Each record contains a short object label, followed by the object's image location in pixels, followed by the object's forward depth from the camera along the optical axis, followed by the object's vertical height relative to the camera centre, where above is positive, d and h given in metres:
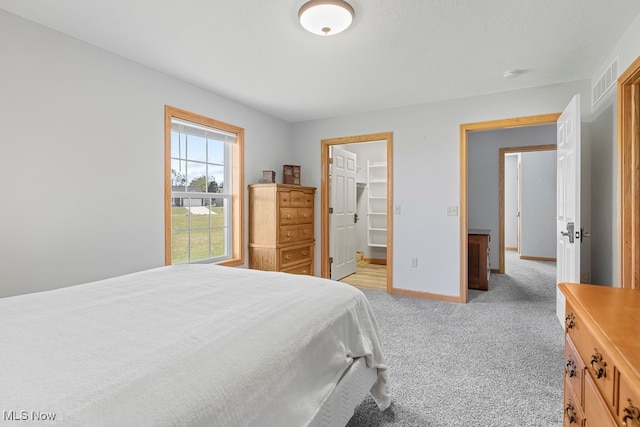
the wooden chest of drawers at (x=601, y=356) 0.79 -0.45
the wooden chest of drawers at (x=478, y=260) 4.29 -0.68
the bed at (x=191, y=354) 0.71 -0.41
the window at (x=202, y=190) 3.21 +0.25
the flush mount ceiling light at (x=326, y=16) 1.92 +1.26
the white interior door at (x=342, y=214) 4.82 -0.05
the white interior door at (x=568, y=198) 2.58 +0.12
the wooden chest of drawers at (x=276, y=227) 3.90 -0.21
